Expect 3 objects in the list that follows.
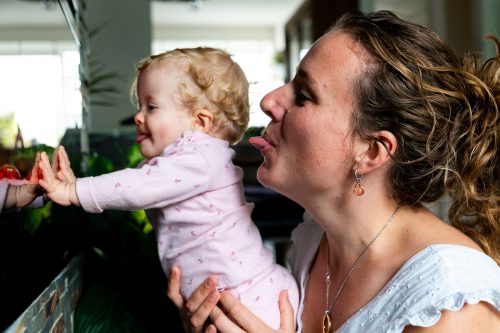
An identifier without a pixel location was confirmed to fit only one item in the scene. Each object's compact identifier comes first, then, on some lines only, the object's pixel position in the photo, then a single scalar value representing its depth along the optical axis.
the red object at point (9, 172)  0.70
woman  1.01
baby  1.15
